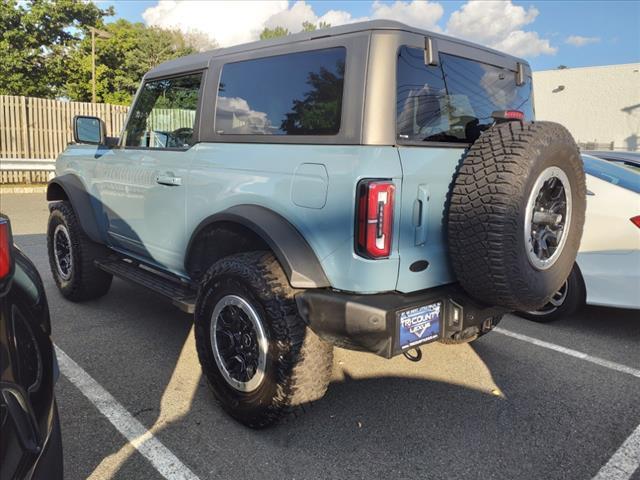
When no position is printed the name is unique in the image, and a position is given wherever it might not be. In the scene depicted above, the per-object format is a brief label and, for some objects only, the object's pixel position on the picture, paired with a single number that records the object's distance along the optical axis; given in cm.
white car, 400
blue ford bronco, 226
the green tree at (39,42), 1873
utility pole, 1803
